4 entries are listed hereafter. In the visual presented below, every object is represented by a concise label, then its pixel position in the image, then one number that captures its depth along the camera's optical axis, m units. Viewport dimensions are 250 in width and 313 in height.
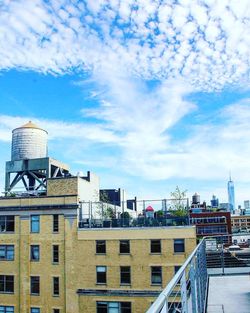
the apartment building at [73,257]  27.05
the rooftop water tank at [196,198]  108.90
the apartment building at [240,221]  123.22
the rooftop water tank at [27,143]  36.83
